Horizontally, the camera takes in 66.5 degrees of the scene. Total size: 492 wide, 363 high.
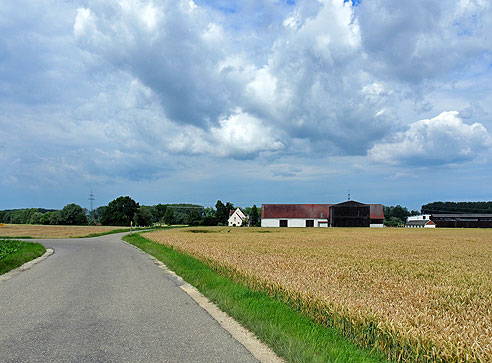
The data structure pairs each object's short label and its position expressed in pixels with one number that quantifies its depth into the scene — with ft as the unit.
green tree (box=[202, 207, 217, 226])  412.85
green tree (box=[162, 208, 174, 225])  456.86
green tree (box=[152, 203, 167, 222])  595.23
